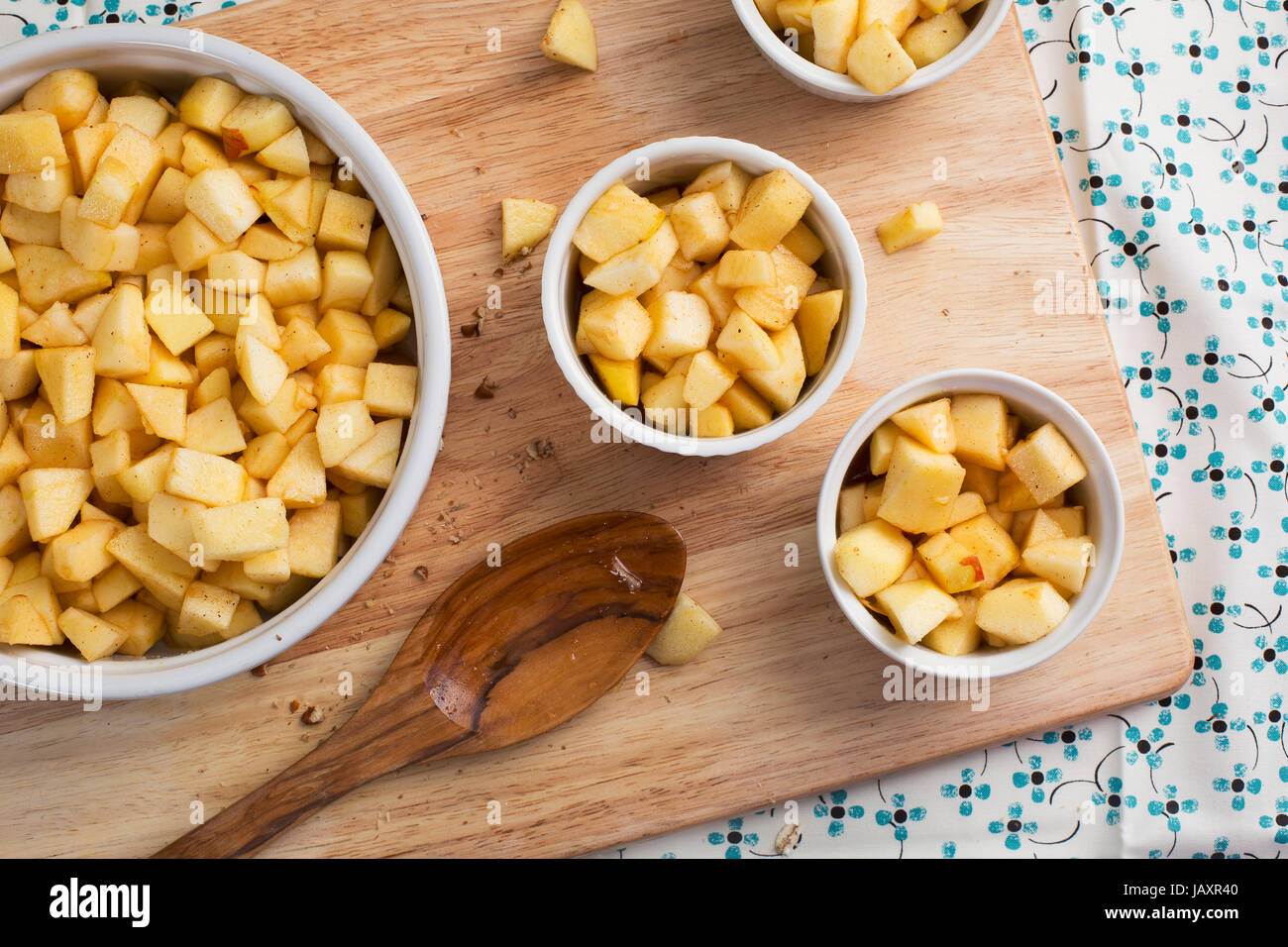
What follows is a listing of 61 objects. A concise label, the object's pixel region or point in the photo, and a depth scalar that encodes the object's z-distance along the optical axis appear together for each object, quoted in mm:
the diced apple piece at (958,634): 523
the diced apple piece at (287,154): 518
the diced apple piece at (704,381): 508
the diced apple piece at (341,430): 510
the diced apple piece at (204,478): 497
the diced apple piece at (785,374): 511
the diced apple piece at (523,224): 541
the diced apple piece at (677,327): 507
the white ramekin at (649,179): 510
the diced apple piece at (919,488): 510
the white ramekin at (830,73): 528
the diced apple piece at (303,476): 512
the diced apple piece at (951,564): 517
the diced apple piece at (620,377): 512
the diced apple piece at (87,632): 513
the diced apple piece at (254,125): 517
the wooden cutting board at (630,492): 545
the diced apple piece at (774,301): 508
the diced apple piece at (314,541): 517
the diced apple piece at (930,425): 517
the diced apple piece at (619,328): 505
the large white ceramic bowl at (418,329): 511
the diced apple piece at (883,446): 525
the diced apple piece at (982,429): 525
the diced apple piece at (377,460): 518
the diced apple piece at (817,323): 513
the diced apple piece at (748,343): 504
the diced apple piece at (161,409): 503
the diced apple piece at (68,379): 501
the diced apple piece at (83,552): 503
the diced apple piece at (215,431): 512
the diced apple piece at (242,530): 498
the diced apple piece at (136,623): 523
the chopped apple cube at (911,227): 540
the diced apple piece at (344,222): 522
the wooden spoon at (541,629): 538
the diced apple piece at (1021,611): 513
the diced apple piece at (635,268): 505
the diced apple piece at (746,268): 504
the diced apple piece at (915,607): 512
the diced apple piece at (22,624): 507
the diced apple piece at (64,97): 512
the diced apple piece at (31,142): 503
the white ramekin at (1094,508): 518
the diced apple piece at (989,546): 524
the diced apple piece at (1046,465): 519
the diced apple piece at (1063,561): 517
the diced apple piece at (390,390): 519
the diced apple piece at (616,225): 507
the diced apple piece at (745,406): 517
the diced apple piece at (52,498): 502
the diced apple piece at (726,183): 518
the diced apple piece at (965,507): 525
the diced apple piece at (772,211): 510
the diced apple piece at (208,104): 518
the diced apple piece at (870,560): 515
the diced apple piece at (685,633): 541
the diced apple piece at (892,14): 524
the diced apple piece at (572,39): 539
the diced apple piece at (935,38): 535
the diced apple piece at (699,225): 511
